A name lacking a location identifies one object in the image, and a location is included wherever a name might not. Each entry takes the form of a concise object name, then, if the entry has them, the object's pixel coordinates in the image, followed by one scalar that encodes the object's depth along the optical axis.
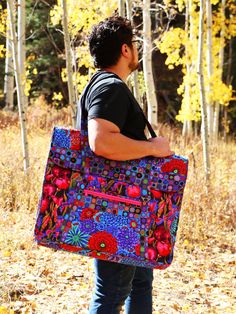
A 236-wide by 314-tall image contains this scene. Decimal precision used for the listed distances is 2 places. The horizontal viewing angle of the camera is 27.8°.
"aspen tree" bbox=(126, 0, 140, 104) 6.13
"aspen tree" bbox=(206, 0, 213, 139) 11.18
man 1.77
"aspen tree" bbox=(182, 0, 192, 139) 11.80
